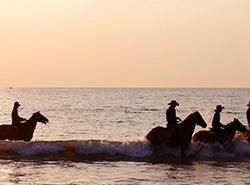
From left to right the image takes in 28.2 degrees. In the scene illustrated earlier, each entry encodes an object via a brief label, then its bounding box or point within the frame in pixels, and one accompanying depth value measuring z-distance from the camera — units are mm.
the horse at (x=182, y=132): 22172
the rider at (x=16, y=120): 23541
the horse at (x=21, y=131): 23859
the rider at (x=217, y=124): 22562
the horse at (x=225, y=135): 23234
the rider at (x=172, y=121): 21797
